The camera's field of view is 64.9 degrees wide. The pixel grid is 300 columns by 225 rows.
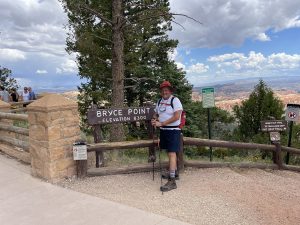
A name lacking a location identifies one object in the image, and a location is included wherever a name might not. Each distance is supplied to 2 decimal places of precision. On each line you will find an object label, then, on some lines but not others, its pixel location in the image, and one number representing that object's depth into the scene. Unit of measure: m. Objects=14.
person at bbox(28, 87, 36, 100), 12.46
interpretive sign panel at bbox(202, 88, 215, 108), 5.53
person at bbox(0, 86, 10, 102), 11.37
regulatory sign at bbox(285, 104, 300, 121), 7.02
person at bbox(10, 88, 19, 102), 13.06
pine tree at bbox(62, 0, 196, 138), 7.76
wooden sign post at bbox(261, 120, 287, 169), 5.38
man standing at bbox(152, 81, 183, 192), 3.76
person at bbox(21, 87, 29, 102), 12.18
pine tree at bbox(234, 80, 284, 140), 18.41
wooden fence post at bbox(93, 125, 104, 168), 4.39
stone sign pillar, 3.90
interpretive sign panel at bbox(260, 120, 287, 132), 5.37
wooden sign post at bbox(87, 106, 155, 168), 4.32
